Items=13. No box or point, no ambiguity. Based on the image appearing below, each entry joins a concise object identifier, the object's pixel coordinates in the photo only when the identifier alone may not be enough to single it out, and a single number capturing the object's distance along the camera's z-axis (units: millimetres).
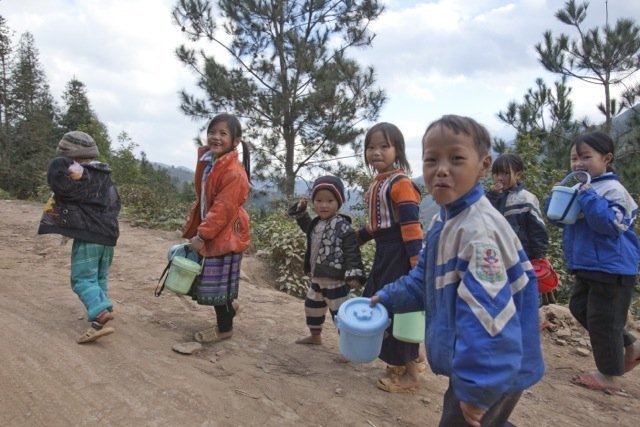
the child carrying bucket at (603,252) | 2967
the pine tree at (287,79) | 11852
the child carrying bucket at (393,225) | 2768
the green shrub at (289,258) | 6172
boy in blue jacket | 1397
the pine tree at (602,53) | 11125
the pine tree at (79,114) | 26938
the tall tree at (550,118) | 12134
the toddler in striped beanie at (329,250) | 3209
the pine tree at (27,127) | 20172
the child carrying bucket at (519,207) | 3703
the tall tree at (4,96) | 22172
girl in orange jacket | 3234
